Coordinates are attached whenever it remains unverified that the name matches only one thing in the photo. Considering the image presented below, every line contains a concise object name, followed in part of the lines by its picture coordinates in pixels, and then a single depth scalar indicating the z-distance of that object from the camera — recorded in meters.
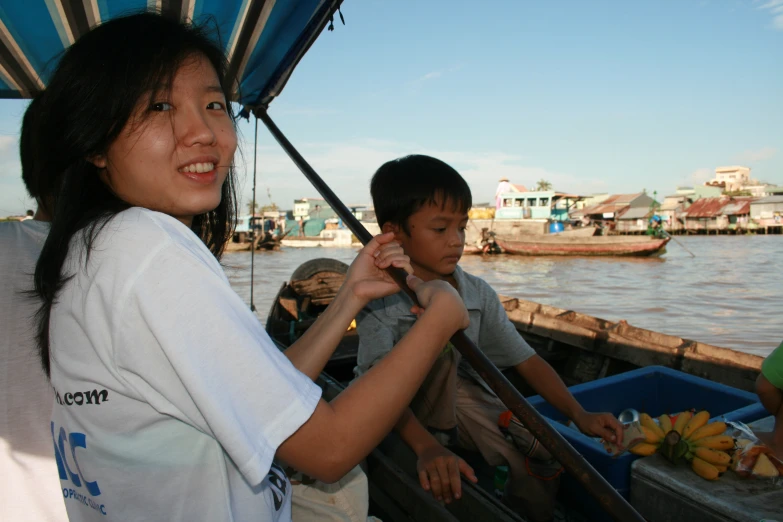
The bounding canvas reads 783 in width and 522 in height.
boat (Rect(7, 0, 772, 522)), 1.80
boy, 2.09
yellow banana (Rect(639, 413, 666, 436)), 1.97
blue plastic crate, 2.04
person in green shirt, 2.01
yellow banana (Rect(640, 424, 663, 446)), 1.95
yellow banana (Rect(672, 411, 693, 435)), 1.92
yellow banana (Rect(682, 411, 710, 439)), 1.88
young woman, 0.70
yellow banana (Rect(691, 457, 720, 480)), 1.70
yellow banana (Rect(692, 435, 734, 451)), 1.79
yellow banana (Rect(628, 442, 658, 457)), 1.92
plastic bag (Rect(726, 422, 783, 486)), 1.67
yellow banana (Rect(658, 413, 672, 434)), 1.95
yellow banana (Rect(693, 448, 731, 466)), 1.72
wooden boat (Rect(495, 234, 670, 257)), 24.42
